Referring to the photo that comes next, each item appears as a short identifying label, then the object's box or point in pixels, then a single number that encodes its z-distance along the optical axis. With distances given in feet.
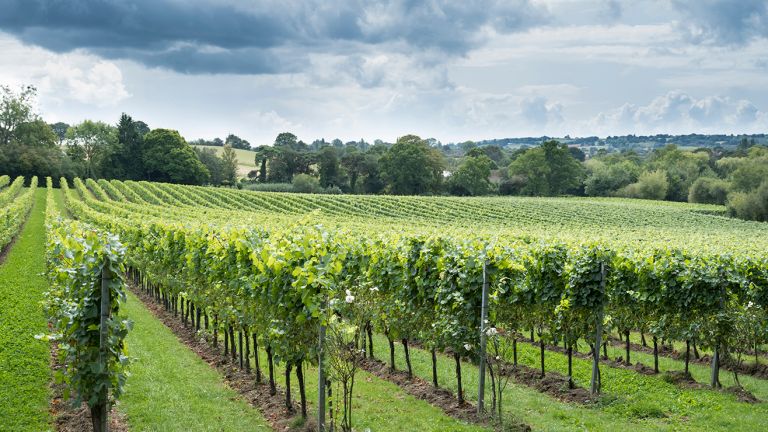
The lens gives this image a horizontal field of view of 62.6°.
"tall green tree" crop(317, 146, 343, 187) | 351.46
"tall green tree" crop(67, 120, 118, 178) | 348.38
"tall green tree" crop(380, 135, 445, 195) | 340.59
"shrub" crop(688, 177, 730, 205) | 314.96
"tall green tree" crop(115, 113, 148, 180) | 334.44
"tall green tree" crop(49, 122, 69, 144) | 617.62
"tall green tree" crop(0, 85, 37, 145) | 364.99
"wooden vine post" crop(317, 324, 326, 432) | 29.99
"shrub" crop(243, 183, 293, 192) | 329.19
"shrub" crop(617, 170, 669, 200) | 347.15
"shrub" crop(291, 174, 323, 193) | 328.29
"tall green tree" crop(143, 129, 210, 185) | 327.26
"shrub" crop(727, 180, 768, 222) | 260.62
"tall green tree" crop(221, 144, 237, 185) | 374.61
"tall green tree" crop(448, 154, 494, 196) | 345.51
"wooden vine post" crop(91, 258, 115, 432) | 26.37
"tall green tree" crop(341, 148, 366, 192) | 358.84
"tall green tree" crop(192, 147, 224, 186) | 373.20
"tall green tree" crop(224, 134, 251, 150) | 600.39
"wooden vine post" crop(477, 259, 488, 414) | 35.29
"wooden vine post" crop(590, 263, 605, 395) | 39.58
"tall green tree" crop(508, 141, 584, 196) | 362.53
